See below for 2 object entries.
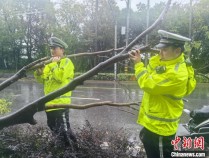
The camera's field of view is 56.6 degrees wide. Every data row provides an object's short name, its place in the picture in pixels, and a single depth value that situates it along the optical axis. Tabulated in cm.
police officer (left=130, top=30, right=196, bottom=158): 155
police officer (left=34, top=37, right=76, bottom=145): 235
